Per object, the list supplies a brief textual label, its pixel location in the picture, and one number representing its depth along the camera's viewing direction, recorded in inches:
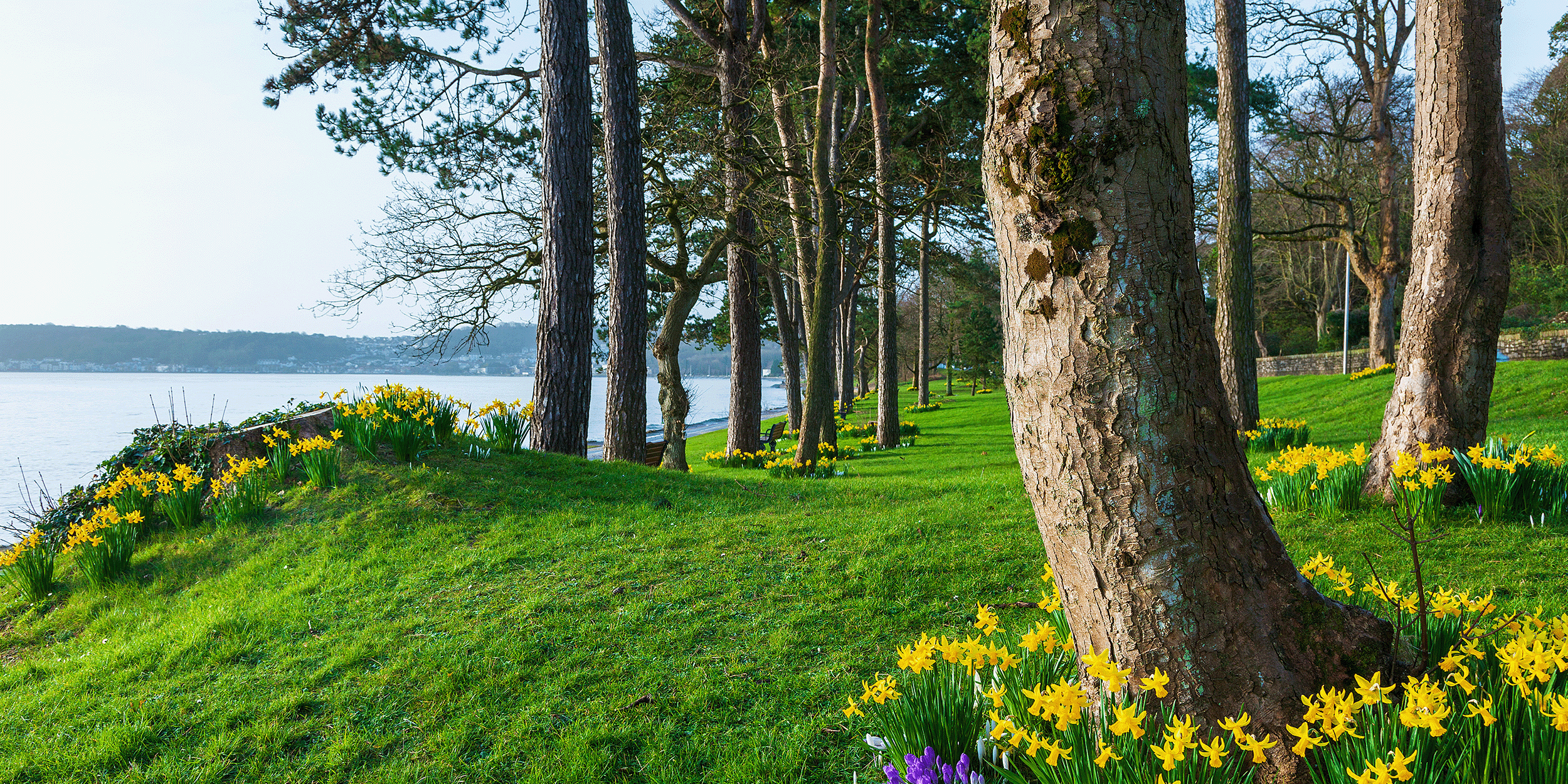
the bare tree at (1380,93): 647.8
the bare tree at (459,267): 505.7
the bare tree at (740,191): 386.8
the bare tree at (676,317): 410.9
